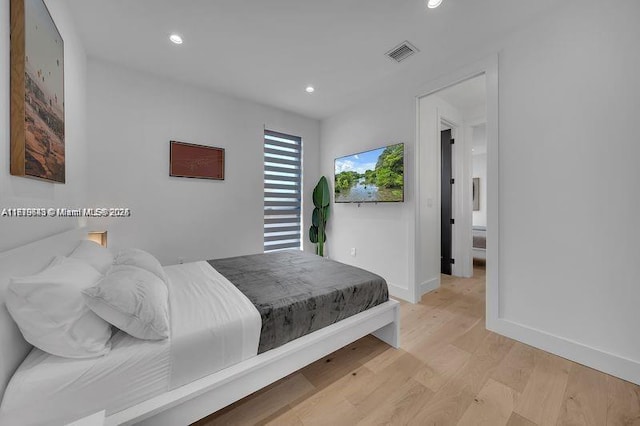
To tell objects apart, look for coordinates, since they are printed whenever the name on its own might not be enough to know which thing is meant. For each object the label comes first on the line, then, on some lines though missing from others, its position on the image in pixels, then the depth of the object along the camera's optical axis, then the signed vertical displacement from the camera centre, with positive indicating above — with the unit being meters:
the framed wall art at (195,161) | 2.95 +0.70
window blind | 3.79 +0.39
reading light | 2.53 -0.26
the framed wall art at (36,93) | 1.13 +0.68
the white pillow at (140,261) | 1.57 -0.33
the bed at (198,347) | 0.86 -0.65
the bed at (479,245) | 4.35 -0.59
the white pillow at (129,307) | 1.03 -0.43
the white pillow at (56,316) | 0.88 -0.41
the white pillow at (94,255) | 1.53 -0.29
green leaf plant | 4.04 -0.02
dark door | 3.85 +0.22
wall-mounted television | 2.98 +0.54
